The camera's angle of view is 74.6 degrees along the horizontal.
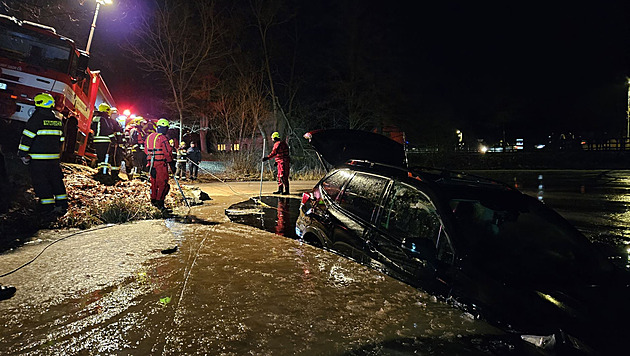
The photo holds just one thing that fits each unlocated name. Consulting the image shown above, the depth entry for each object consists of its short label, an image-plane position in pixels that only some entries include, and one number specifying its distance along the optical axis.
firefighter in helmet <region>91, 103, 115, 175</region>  12.50
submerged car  2.66
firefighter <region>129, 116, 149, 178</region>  14.30
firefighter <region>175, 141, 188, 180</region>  16.75
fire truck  9.45
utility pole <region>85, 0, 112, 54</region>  13.84
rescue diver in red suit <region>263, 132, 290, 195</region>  12.21
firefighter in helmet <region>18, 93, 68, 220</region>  7.12
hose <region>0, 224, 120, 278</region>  4.59
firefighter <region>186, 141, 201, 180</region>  17.12
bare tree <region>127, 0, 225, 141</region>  20.20
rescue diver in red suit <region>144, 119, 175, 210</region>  8.71
